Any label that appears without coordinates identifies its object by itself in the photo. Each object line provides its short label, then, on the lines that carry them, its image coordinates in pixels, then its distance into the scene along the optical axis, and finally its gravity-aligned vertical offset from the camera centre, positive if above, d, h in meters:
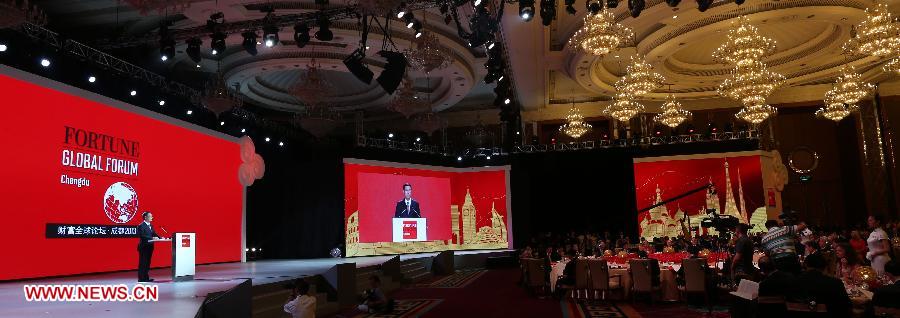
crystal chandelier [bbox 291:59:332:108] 10.05 +2.34
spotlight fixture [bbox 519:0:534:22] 8.40 +2.91
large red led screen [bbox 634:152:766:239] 17.16 +0.97
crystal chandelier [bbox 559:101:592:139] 15.59 +2.51
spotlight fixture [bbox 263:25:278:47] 10.06 +3.25
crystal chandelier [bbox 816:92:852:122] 12.79 +2.22
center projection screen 17.14 +0.70
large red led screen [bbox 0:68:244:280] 9.44 +1.11
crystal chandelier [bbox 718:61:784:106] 10.75 +2.36
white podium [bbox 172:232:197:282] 8.95 -0.21
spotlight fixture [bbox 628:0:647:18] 8.20 +2.85
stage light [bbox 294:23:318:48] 9.79 +3.15
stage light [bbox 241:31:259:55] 10.30 +3.24
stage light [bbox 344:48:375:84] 9.60 +2.60
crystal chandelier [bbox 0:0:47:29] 5.74 +2.16
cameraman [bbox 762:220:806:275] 5.72 -0.18
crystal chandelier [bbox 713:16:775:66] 10.16 +2.84
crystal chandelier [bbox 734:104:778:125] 11.82 +2.02
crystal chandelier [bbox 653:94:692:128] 13.67 +2.39
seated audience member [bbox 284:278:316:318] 5.90 -0.65
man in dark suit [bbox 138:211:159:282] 8.81 -0.07
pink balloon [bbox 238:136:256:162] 15.09 +2.17
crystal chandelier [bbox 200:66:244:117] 11.05 +2.48
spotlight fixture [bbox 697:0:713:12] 7.98 +2.76
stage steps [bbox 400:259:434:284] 13.34 -0.87
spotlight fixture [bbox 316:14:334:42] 9.59 +3.15
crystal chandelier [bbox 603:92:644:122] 13.12 +2.47
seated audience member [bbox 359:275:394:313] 8.32 -0.89
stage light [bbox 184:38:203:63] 10.40 +3.17
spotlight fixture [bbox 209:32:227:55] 9.91 +3.13
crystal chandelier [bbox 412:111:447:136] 12.89 +2.25
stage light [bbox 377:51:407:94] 9.59 +2.47
